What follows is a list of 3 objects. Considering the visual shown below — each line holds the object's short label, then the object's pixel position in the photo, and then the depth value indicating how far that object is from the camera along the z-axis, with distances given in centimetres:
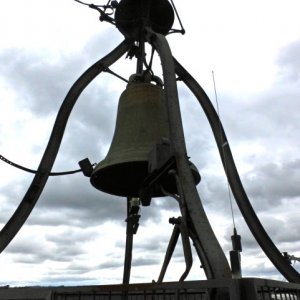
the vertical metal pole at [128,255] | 719
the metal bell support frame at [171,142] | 405
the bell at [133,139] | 536
